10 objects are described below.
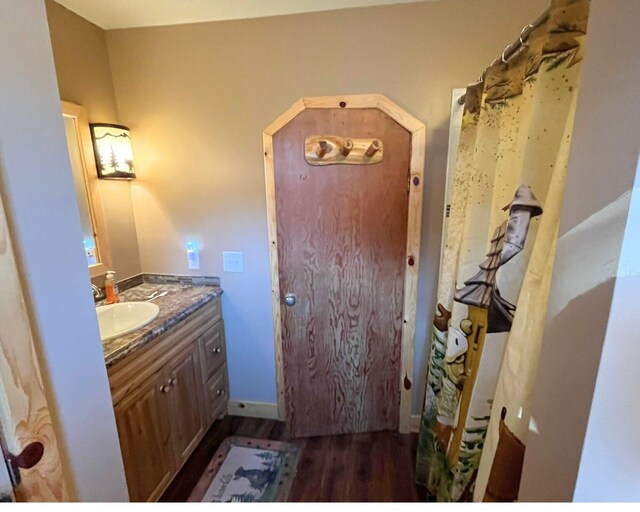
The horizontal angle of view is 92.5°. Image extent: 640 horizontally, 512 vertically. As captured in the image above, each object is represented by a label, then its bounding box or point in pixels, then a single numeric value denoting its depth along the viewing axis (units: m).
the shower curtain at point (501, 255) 0.69
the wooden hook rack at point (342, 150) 1.64
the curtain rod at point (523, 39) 0.75
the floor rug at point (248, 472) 1.58
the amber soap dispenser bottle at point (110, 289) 1.70
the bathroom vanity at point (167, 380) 1.29
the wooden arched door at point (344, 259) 1.64
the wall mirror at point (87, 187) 1.59
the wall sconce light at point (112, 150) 1.69
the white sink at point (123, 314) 1.58
